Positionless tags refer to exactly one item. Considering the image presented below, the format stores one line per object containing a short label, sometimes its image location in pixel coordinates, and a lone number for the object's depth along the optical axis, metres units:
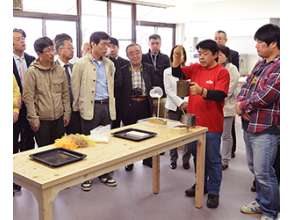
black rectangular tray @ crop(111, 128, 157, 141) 2.13
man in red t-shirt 2.35
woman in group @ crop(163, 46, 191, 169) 3.41
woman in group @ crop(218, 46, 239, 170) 3.29
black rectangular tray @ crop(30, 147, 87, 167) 1.65
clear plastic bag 2.06
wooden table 1.44
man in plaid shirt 2.08
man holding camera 3.34
